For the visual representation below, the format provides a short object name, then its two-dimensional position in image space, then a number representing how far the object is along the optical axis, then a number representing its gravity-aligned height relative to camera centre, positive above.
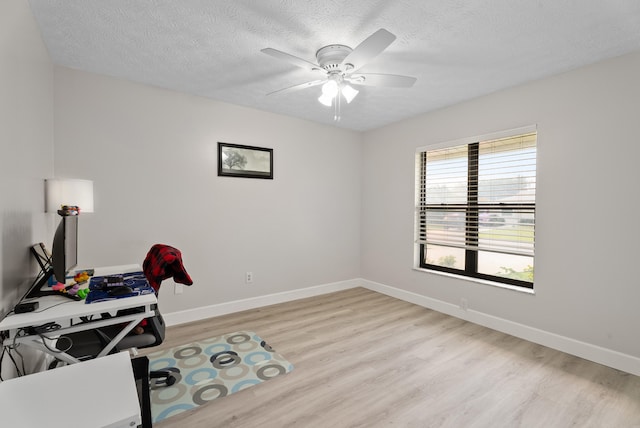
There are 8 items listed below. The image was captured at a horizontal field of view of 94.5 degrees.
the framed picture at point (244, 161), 3.47 +0.56
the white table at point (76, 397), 0.85 -0.61
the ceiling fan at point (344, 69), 1.89 +1.02
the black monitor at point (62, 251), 1.63 -0.26
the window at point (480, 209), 2.98 +0.01
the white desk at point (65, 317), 1.37 -0.54
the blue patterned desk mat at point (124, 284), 1.69 -0.52
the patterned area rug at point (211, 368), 1.98 -1.28
